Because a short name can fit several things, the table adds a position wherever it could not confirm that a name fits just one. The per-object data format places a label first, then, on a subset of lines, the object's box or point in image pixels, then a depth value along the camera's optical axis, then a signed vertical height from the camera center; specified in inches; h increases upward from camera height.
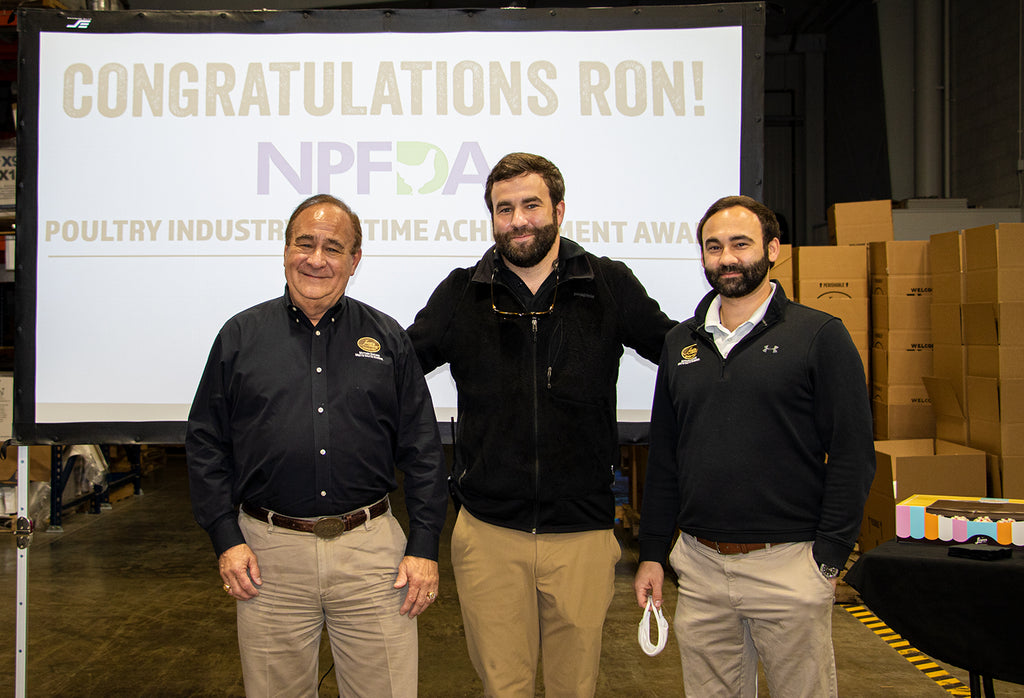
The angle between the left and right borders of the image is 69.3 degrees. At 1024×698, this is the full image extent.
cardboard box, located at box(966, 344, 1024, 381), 153.0 -0.2
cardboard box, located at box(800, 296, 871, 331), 192.9 +12.7
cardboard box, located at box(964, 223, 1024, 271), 151.4 +23.6
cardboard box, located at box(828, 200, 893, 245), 206.8 +37.9
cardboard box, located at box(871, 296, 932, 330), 186.2 +12.0
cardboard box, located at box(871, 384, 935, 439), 186.2 -13.4
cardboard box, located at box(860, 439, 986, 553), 157.5 -24.8
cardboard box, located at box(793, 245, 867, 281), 194.4 +25.6
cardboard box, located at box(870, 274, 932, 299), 186.2 +18.8
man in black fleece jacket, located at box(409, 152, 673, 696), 74.2 -9.5
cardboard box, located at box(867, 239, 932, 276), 186.1 +25.4
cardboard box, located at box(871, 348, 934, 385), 186.9 -1.8
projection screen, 99.2 +26.5
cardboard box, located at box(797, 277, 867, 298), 194.1 +18.6
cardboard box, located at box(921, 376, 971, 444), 168.1 -12.0
